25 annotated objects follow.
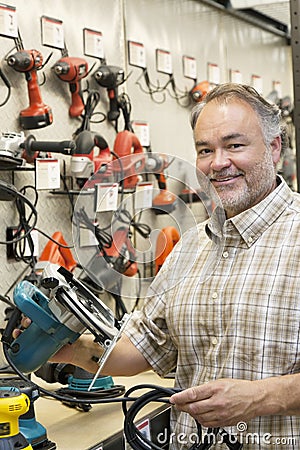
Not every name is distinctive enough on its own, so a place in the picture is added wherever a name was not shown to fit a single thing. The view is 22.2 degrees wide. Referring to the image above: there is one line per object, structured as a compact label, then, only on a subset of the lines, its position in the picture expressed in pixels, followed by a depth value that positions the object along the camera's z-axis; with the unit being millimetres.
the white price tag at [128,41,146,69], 3385
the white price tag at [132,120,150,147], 3398
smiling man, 1829
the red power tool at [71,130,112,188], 2811
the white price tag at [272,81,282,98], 5127
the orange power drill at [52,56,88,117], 2836
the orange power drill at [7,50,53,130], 2605
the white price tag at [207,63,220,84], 4133
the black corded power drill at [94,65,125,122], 3055
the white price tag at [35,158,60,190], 2625
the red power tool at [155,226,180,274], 2016
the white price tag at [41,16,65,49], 2836
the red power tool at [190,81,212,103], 3821
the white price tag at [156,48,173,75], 3613
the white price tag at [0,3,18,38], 2623
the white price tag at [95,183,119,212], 1903
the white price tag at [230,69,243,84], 4402
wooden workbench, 1981
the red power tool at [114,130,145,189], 1819
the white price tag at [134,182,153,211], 1987
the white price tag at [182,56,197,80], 3861
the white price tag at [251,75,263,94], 4774
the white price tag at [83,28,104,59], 3078
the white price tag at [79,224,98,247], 1785
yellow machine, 1604
